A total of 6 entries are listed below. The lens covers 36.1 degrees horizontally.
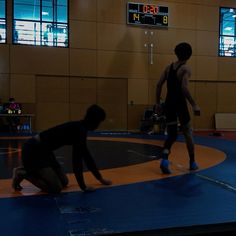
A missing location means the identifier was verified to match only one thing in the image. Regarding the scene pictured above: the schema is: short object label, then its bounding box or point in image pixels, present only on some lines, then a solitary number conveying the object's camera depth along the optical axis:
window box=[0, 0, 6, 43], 12.29
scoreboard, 13.40
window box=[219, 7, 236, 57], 14.87
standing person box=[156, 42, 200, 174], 4.22
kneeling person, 3.12
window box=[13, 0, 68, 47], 12.48
